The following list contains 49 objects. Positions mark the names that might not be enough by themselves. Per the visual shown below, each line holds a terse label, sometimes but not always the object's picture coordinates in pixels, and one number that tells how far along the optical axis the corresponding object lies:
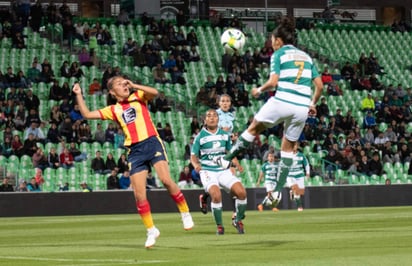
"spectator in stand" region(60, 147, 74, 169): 30.75
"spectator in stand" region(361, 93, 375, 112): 40.34
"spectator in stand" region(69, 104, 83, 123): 32.91
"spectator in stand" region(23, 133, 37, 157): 30.59
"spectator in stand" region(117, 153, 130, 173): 30.89
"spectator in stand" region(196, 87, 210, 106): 37.16
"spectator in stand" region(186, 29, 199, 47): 42.38
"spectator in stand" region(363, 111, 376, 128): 38.62
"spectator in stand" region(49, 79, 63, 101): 34.19
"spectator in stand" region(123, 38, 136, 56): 39.53
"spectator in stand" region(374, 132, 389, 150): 37.47
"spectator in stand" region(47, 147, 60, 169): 30.50
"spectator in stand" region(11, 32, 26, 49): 37.62
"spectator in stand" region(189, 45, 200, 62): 41.26
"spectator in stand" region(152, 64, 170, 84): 38.62
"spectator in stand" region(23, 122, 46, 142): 31.42
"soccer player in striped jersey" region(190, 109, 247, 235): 16.88
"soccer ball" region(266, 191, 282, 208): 14.86
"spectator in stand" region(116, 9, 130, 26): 42.94
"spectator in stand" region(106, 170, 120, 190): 30.31
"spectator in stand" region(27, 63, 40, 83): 35.34
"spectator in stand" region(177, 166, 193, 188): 31.38
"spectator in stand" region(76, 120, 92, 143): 32.30
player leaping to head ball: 13.47
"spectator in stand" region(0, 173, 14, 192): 28.88
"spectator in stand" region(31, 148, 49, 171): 30.17
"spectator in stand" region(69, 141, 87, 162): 31.23
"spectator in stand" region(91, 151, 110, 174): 30.83
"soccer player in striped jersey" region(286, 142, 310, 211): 29.83
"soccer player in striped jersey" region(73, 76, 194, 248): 13.30
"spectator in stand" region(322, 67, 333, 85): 41.41
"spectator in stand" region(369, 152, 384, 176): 35.47
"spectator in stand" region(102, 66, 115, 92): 35.64
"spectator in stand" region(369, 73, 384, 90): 43.31
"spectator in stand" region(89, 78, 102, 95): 35.69
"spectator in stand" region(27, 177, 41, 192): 29.36
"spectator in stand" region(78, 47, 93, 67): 38.06
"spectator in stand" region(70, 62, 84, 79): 36.28
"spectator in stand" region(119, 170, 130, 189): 30.48
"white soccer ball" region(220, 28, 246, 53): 20.58
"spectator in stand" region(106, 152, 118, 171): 30.94
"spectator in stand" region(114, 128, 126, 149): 32.53
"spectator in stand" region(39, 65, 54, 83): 35.47
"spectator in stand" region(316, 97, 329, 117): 38.69
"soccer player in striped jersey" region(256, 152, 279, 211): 29.67
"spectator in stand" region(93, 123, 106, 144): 32.62
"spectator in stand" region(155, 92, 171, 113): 36.28
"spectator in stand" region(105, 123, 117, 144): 32.75
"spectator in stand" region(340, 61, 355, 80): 43.47
